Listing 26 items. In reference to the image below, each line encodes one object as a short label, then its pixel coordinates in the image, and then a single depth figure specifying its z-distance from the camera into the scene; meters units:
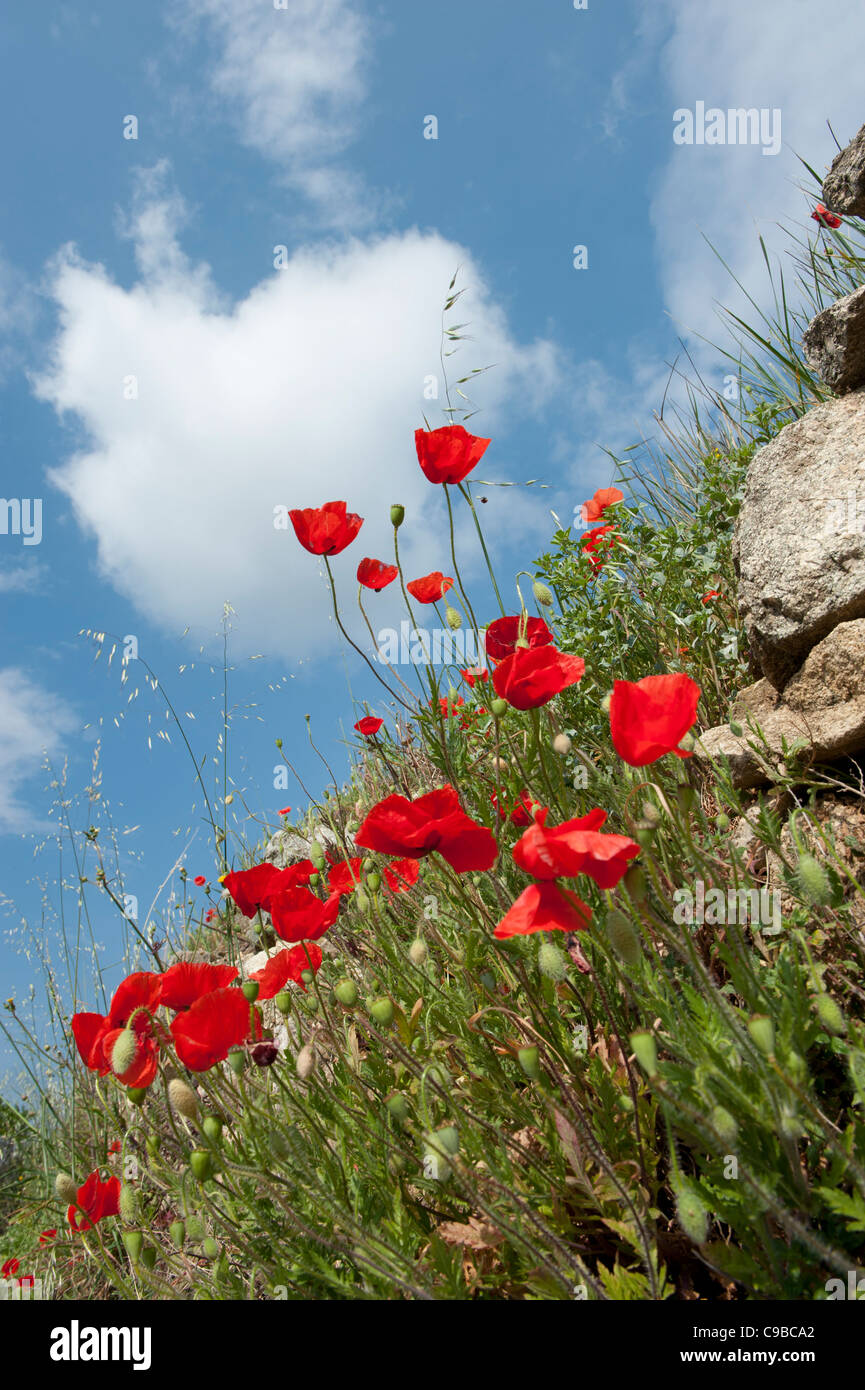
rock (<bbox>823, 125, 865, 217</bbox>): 0.99
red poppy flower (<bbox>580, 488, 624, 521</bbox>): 1.14
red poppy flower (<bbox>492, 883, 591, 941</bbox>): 0.50
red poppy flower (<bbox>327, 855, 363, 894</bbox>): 0.77
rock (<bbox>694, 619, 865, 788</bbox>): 0.77
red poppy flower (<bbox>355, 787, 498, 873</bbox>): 0.57
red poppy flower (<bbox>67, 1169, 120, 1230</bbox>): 0.74
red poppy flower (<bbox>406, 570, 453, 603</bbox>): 0.93
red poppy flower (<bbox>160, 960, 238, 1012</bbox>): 0.64
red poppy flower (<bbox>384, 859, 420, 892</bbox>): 0.72
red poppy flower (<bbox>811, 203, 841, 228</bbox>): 1.35
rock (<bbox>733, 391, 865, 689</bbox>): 0.82
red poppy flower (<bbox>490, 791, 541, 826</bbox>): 0.70
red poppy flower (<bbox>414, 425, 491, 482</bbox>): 0.78
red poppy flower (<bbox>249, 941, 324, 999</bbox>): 0.71
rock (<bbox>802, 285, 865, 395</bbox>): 0.90
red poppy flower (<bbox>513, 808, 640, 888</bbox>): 0.46
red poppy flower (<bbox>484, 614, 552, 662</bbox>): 0.76
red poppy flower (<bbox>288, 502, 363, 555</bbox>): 0.84
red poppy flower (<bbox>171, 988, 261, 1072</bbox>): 0.58
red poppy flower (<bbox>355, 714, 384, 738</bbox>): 1.08
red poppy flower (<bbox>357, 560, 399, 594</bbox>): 0.94
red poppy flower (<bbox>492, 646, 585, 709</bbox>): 0.61
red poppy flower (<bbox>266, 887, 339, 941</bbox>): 0.68
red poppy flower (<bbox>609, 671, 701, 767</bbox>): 0.50
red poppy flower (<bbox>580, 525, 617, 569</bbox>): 1.07
